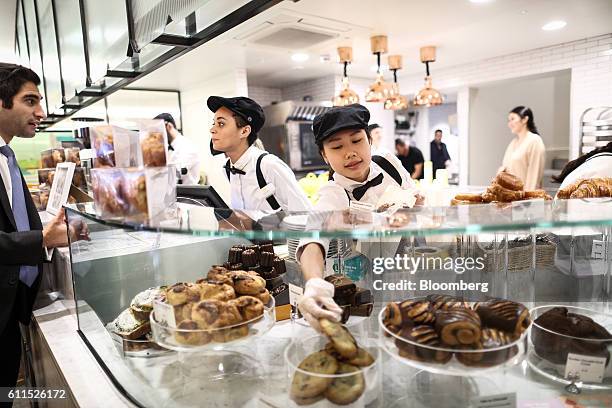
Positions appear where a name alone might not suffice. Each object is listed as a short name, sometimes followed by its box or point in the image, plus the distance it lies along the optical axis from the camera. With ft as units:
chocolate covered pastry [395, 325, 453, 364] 2.57
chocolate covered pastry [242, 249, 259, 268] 4.22
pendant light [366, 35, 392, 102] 13.98
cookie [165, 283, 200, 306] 3.16
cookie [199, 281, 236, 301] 3.20
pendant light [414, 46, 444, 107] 14.90
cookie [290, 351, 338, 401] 2.63
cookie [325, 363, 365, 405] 2.62
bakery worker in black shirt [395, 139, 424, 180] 21.38
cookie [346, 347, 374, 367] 2.69
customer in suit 5.50
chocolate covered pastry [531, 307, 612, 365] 2.99
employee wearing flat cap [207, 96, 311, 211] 6.55
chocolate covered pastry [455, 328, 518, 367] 2.54
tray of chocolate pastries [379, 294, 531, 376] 2.56
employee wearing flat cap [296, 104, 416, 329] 4.37
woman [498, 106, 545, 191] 14.70
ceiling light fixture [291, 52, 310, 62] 16.30
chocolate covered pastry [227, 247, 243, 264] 4.31
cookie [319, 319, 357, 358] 2.68
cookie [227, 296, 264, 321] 3.18
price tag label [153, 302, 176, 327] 3.12
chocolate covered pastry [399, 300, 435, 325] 2.73
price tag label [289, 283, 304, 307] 3.32
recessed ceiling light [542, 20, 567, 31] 13.65
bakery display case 2.65
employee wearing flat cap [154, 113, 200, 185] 15.26
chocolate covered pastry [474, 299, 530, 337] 2.74
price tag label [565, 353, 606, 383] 2.94
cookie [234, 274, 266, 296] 3.43
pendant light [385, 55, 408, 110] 16.01
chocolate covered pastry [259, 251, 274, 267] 4.21
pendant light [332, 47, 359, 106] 15.10
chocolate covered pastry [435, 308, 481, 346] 2.55
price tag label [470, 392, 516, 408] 2.77
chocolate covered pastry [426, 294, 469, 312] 2.85
